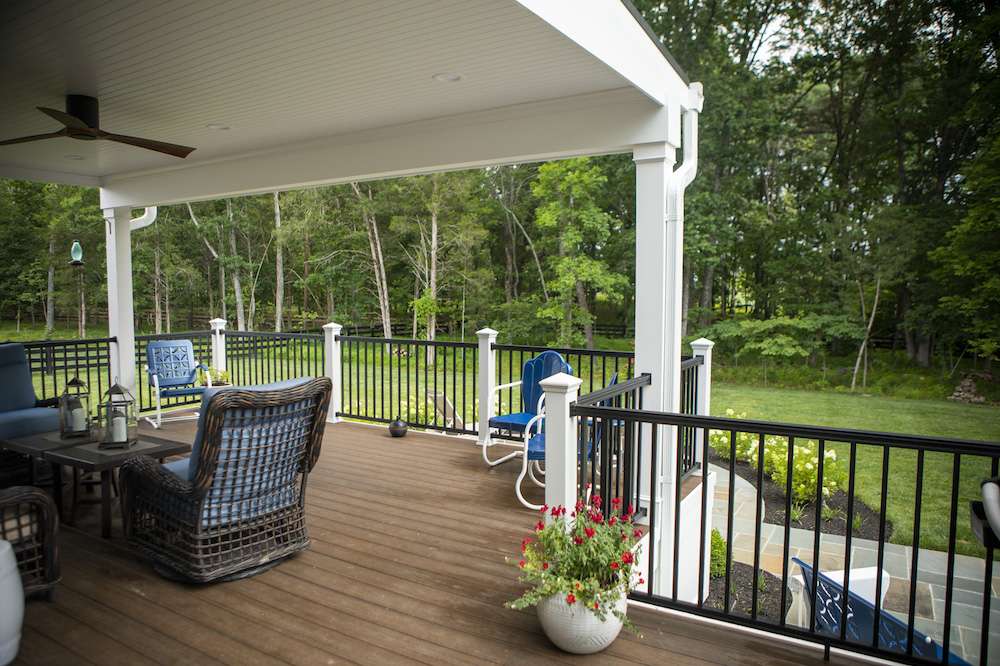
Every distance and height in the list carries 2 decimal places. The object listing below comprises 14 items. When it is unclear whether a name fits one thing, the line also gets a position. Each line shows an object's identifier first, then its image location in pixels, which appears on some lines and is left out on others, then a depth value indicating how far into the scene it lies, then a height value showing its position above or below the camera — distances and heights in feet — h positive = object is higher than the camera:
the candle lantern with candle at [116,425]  12.57 -2.39
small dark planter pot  20.33 -3.96
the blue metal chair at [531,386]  15.79 -2.15
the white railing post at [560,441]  9.82 -2.14
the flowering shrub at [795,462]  24.26 -6.78
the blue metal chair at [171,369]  21.79 -2.30
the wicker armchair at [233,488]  9.73 -2.95
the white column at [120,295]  24.71 +0.24
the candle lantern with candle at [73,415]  13.44 -2.35
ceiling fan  13.21 +3.52
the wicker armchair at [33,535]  9.08 -3.30
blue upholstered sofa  15.55 -2.57
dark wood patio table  11.60 -2.83
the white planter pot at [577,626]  8.09 -4.06
